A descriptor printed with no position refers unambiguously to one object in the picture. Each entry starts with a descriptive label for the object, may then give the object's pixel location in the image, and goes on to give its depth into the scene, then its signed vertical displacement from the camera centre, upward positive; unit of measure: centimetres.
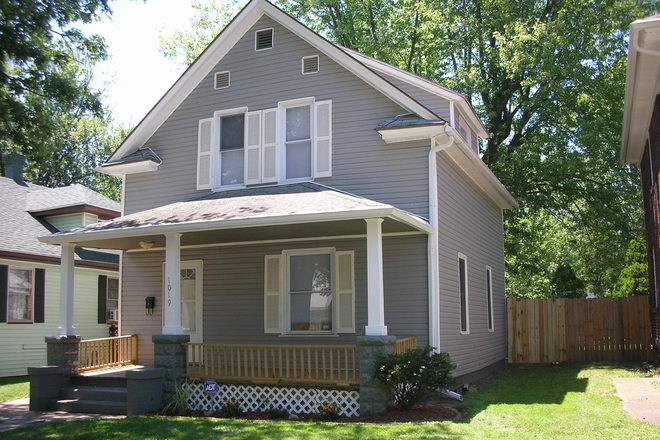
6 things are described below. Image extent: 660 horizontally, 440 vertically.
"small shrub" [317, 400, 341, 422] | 902 -180
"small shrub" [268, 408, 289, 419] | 941 -189
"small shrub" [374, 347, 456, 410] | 876 -123
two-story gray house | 1105 +161
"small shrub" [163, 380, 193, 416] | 993 -177
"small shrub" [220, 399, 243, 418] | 965 -187
